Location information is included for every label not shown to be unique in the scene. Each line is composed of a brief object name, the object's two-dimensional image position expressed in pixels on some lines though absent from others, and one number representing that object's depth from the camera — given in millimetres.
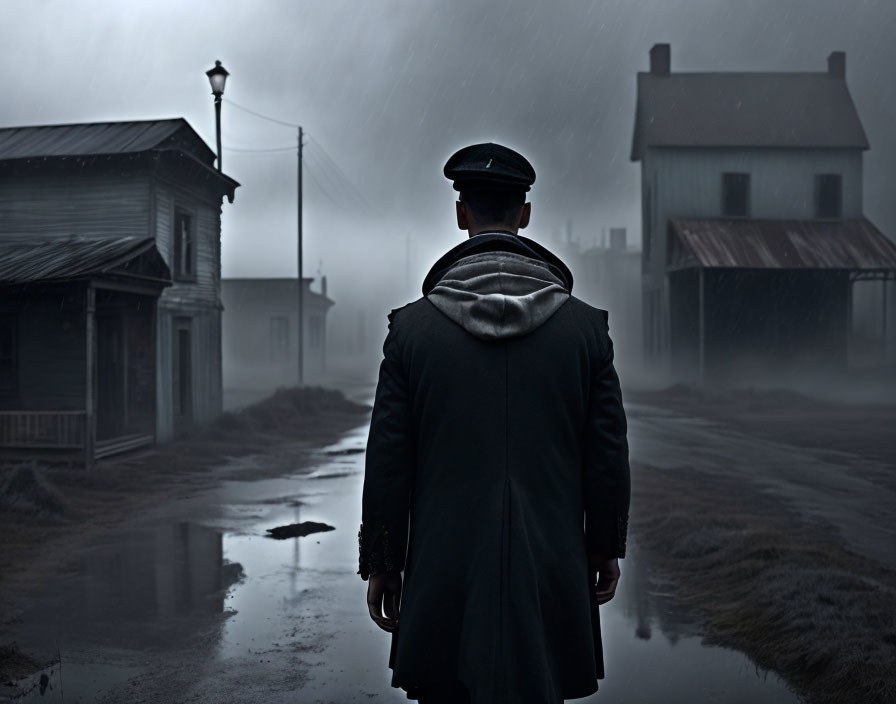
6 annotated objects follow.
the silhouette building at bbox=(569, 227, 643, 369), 65188
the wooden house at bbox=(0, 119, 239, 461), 17172
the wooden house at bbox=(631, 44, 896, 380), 30672
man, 2645
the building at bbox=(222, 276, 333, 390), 55094
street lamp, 20016
